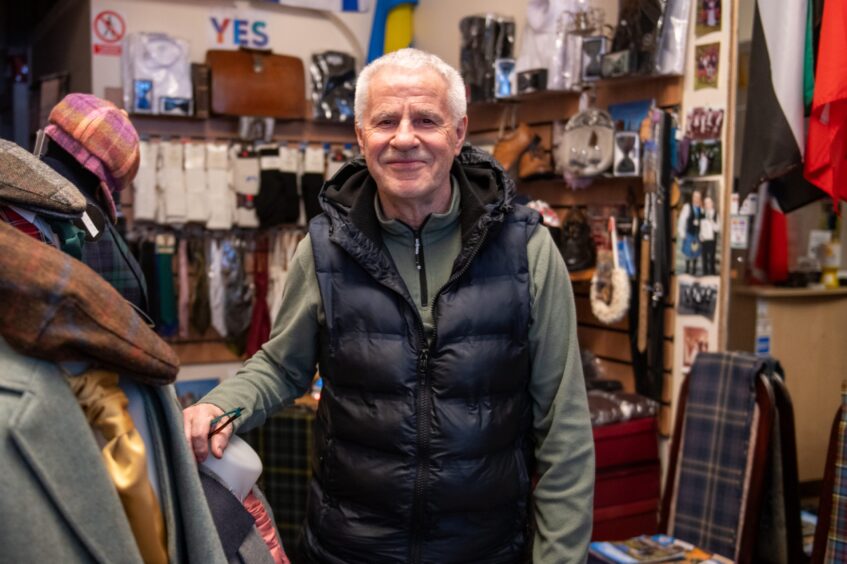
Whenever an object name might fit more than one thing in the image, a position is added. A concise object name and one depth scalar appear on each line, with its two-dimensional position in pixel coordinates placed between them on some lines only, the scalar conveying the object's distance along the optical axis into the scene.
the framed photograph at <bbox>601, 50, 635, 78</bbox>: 3.91
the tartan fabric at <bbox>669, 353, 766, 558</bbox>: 3.21
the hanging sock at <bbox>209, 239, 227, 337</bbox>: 5.57
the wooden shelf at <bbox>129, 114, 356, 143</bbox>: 5.58
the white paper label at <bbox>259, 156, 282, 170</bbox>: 5.69
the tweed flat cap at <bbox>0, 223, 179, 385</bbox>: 0.92
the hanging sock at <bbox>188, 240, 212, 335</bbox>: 5.55
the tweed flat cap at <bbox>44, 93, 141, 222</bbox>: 2.88
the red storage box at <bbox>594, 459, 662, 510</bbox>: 3.74
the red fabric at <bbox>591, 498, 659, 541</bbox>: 3.73
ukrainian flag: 6.06
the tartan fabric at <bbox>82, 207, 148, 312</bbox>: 2.65
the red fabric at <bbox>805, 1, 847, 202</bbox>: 2.92
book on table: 2.95
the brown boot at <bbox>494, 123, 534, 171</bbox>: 4.63
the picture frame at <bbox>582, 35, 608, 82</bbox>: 4.11
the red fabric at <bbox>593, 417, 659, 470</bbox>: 3.72
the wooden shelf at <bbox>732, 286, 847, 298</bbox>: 3.96
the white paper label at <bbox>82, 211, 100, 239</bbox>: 1.83
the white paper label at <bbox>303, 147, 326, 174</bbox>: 5.84
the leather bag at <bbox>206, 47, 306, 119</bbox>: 5.54
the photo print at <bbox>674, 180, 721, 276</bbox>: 3.72
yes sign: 5.83
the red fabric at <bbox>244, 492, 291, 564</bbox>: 1.40
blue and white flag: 5.97
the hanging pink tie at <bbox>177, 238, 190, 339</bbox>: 5.51
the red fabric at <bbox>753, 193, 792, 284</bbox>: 4.08
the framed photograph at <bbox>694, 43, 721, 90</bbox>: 3.70
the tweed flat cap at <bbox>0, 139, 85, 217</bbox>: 1.04
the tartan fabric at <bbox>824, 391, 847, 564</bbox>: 2.68
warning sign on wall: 5.47
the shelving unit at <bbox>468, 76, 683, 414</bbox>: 3.97
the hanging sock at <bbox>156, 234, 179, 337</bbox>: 5.38
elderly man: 1.73
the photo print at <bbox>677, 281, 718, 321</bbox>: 3.75
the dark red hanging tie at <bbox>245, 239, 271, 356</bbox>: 5.69
